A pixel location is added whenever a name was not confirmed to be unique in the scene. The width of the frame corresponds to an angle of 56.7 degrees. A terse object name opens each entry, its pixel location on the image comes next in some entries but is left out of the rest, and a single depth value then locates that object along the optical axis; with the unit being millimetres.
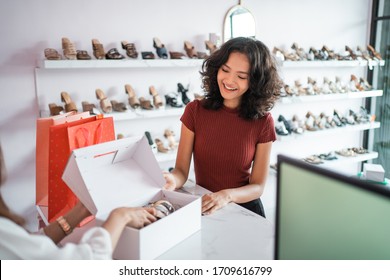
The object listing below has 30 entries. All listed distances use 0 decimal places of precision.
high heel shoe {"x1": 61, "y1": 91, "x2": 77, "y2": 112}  2652
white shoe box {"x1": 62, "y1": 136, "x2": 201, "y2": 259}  1012
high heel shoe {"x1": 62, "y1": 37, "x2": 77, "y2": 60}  2611
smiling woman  1720
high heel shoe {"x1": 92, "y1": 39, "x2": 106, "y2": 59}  2752
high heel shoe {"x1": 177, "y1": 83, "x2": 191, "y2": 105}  3238
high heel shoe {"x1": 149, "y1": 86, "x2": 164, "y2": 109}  3026
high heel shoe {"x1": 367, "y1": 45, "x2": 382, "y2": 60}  4195
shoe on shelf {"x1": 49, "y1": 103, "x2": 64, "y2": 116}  2582
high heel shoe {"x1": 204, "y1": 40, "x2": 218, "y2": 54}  3277
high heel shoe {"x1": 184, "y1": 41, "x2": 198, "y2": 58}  3178
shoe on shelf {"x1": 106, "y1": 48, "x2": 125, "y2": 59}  2770
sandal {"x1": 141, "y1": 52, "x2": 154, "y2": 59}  2932
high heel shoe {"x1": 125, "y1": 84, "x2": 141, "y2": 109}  2928
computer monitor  599
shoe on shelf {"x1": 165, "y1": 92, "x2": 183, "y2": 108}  3123
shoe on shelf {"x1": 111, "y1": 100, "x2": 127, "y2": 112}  2848
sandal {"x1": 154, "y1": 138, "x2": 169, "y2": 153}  3109
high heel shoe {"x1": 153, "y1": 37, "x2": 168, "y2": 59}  3018
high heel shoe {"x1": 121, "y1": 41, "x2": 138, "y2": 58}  2883
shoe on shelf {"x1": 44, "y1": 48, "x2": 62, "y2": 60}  2535
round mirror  3473
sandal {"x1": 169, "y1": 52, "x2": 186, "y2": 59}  3064
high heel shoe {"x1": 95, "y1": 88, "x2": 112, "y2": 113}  2797
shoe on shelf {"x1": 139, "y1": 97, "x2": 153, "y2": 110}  2955
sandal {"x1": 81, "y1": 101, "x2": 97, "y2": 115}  2723
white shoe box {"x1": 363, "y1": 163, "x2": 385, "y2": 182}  3455
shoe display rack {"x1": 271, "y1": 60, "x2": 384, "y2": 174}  3797
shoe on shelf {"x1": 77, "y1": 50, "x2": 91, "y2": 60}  2660
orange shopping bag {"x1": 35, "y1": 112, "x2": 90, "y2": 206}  1615
